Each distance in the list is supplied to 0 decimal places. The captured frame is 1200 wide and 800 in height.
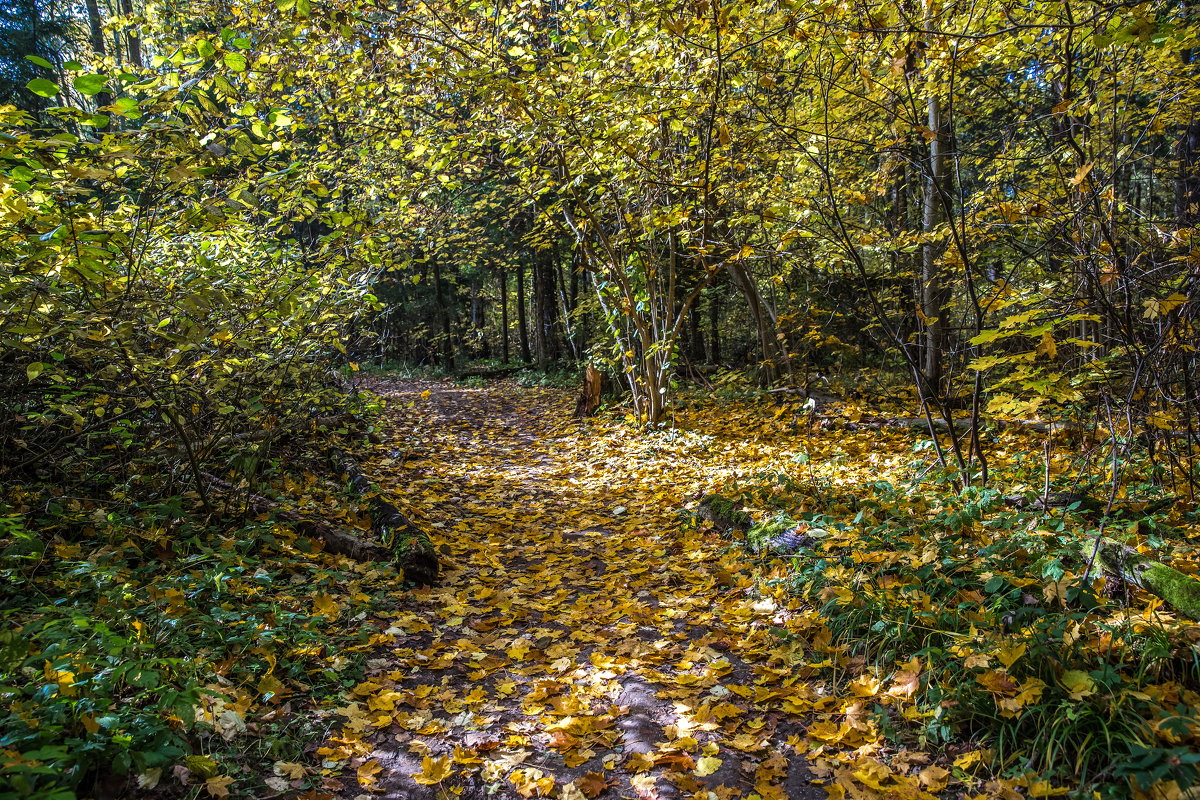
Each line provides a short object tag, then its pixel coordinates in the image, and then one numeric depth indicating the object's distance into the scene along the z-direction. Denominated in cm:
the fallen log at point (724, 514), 502
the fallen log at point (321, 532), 468
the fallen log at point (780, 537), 419
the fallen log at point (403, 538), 458
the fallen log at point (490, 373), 1985
